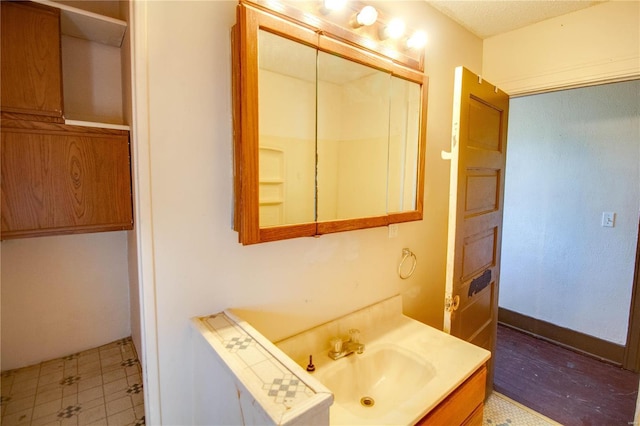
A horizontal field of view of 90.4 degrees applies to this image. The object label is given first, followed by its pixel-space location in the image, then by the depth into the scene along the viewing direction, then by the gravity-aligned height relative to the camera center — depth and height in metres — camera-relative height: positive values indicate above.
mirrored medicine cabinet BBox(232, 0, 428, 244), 0.94 +0.23
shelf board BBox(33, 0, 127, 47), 0.85 +0.47
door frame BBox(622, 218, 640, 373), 2.17 -0.98
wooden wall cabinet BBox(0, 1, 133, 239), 0.78 +0.09
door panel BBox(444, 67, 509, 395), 1.42 -0.10
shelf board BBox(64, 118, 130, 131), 0.84 +0.16
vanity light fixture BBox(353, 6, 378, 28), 1.21 +0.65
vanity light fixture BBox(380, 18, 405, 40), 1.31 +0.66
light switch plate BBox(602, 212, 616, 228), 2.32 -0.20
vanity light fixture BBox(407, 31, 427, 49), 1.43 +0.67
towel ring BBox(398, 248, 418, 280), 1.63 -0.38
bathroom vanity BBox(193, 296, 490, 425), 0.70 -0.64
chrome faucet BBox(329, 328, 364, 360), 1.25 -0.63
